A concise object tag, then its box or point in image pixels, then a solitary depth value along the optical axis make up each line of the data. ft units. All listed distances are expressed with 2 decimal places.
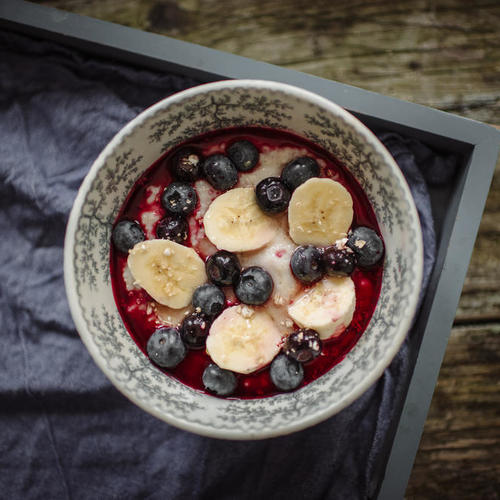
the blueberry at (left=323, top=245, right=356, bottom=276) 1.15
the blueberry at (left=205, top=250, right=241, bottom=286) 1.17
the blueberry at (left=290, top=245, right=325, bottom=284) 1.15
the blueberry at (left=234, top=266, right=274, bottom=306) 1.16
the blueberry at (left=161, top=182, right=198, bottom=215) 1.20
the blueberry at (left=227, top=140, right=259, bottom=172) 1.21
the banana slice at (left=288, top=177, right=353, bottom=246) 1.16
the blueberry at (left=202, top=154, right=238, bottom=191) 1.20
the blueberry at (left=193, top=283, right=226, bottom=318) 1.17
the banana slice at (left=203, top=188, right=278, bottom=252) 1.18
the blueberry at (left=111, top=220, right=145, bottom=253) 1.20
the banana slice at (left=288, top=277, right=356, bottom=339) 1.16
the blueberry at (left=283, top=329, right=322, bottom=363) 1.15
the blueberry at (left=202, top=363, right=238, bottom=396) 1.17
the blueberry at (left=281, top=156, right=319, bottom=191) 1.19
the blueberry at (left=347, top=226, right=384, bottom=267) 1.17
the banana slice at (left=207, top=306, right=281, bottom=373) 1.17
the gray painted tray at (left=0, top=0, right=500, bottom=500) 1.26
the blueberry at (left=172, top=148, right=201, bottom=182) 1.21
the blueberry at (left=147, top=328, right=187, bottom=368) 1.17
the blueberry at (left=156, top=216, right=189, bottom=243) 1.19
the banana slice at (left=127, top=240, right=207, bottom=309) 1.18
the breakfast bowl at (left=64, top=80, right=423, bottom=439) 1.11
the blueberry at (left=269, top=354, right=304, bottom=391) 1.16
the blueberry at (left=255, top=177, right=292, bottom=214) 1.17
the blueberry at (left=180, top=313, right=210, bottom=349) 1.17
